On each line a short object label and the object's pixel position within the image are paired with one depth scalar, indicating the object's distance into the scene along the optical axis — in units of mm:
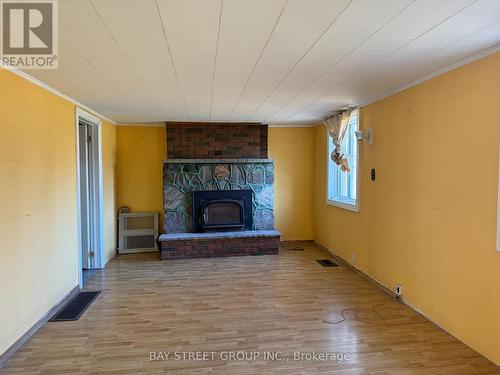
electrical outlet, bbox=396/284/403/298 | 3344
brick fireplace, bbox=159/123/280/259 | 5301
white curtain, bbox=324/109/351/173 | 4465
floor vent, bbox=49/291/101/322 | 3055
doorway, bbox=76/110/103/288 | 4484
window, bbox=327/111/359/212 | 4492
